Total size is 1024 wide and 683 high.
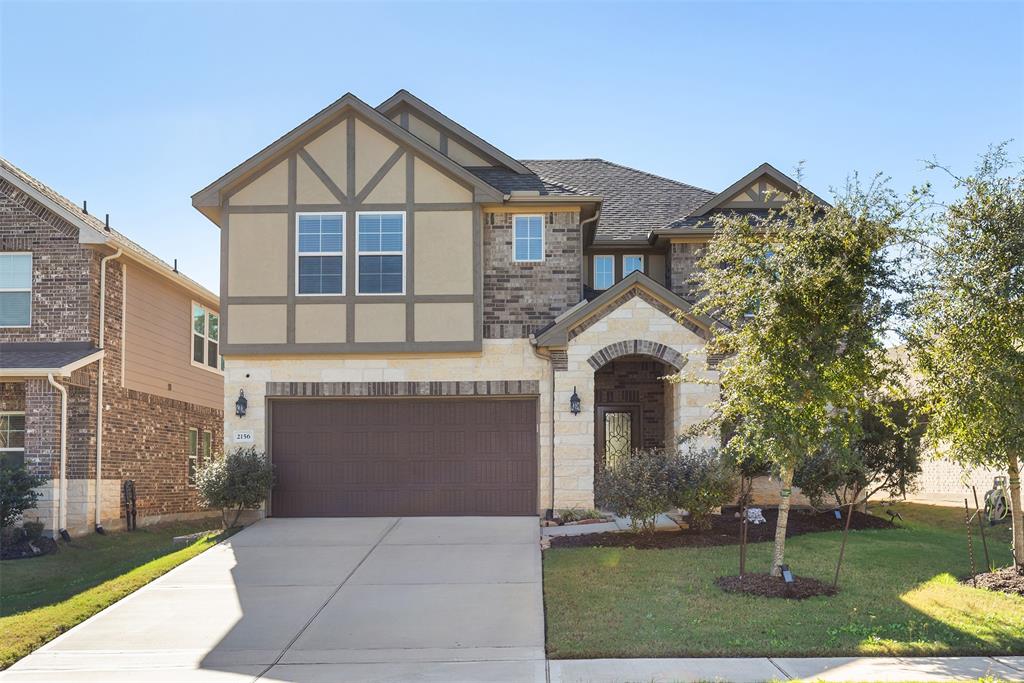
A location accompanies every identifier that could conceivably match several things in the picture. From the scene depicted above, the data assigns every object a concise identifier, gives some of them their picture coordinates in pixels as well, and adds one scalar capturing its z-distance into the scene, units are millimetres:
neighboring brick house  17219
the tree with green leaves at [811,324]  10867
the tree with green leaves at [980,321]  11164
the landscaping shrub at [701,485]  13914
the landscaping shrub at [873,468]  15258
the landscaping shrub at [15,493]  15336
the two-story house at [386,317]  17219
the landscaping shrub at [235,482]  16156
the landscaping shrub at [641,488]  13734
